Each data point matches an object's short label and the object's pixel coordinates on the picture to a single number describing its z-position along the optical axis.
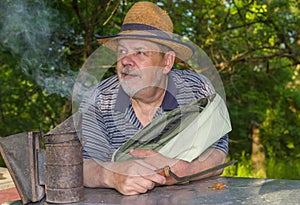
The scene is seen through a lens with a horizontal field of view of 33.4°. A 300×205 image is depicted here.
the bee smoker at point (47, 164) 1.87
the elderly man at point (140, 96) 2.11
